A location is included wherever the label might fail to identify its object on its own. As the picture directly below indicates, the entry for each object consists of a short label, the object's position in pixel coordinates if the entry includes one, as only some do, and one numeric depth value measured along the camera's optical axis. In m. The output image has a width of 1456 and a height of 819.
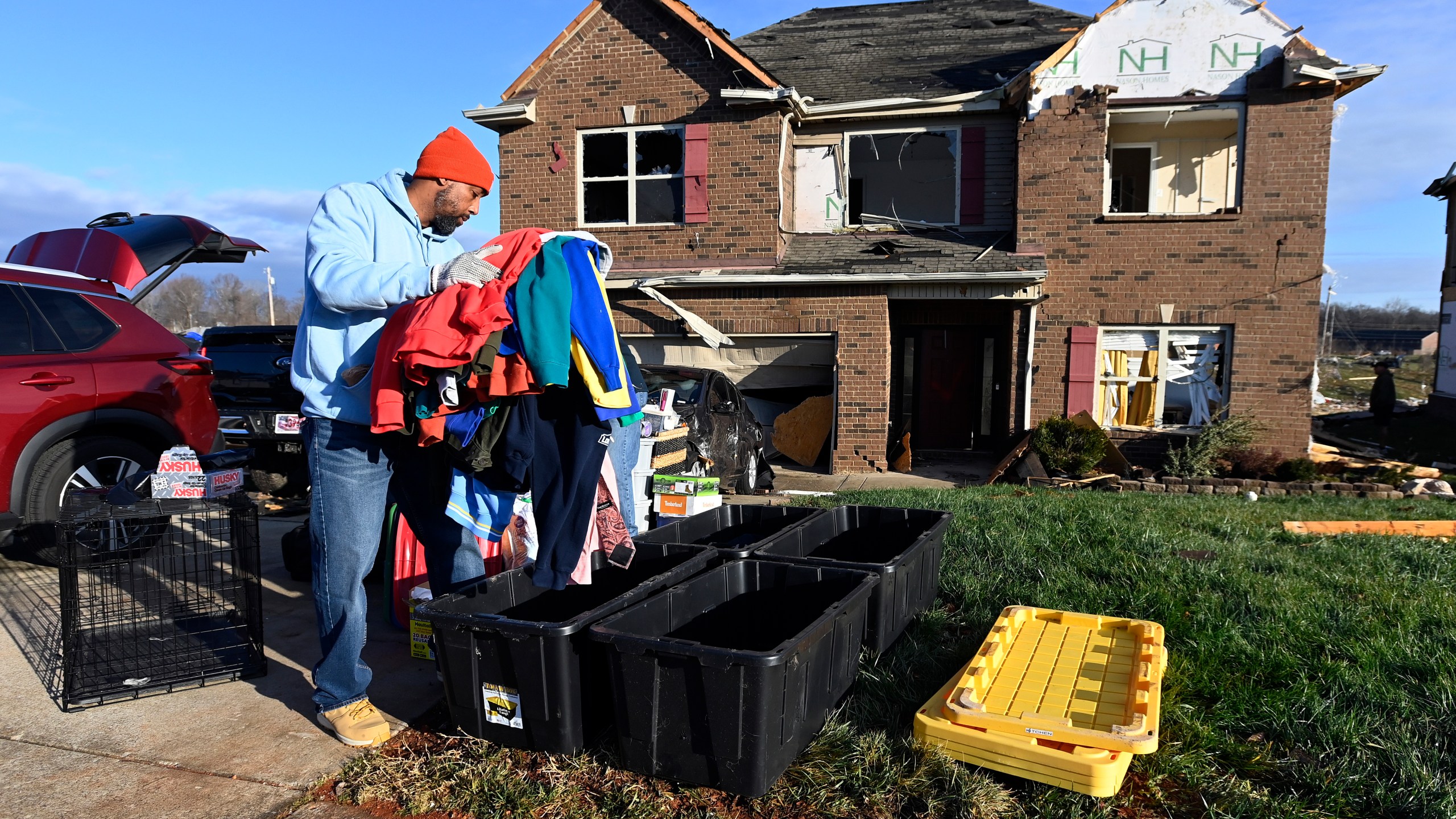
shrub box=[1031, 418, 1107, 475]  10.95
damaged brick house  11.94
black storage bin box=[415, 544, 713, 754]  2.82
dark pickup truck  8.29
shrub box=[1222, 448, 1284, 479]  11.33
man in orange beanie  2.95
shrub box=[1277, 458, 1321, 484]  11.05
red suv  5.18
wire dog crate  3.53
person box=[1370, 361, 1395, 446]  16.92
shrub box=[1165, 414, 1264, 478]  11.50
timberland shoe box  5.57
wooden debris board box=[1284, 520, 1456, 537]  6.61
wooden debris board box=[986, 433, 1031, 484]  11.04
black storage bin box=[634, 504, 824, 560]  4.42
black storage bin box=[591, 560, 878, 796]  2.56
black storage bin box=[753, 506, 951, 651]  3.58
